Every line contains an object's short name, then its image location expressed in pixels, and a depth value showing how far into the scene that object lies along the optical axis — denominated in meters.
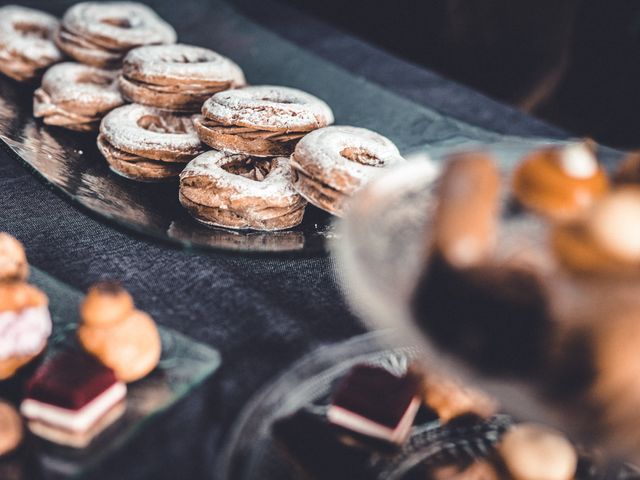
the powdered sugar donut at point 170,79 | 1.07
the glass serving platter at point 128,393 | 0.85
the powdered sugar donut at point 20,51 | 1.13
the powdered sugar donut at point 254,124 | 1.02
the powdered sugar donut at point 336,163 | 0.98
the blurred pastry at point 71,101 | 1.07
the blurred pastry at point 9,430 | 0.85
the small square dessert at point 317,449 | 0.86
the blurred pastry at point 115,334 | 0.88
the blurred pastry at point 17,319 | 0.88
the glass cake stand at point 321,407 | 0.85
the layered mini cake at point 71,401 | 0.86
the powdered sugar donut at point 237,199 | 0.99
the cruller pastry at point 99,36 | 1.13
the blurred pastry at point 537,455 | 0.86
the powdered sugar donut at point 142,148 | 1.03
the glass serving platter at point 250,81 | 0.96
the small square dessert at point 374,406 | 0.87
